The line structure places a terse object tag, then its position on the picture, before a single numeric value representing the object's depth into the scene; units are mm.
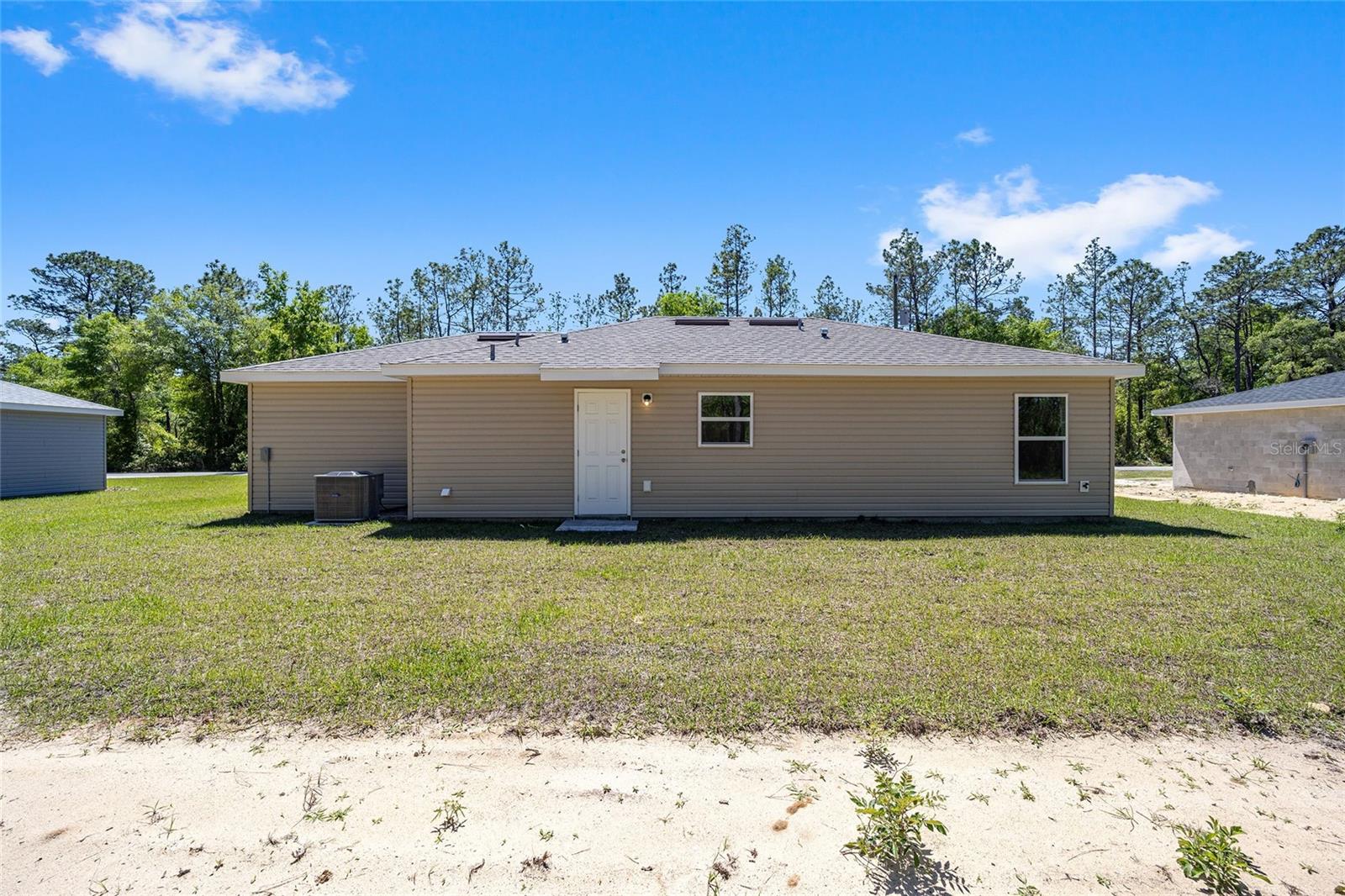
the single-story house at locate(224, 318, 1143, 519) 9461
